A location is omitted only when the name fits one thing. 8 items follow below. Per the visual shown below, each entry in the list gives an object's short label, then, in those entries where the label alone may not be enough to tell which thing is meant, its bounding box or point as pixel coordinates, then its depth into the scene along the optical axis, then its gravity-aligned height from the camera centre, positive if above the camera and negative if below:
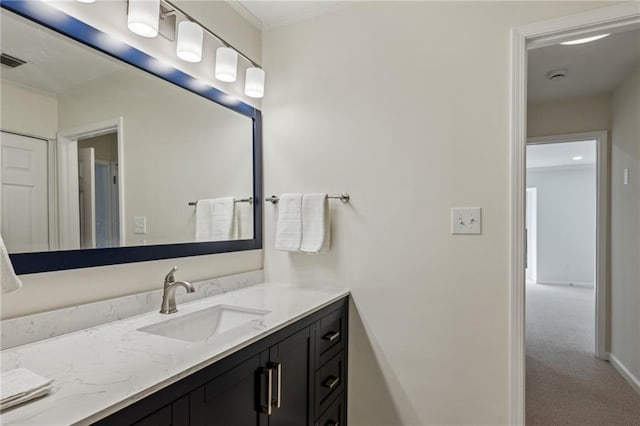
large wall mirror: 1.04 +0.23
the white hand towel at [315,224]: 1.78 -0.06
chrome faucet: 1.35 -0.32
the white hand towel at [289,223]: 1.83 -0.06
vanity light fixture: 1.27 +0.73
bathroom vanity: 0.73 -0.40
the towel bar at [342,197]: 1.80 +0.08
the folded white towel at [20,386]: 0.67 -0.36
